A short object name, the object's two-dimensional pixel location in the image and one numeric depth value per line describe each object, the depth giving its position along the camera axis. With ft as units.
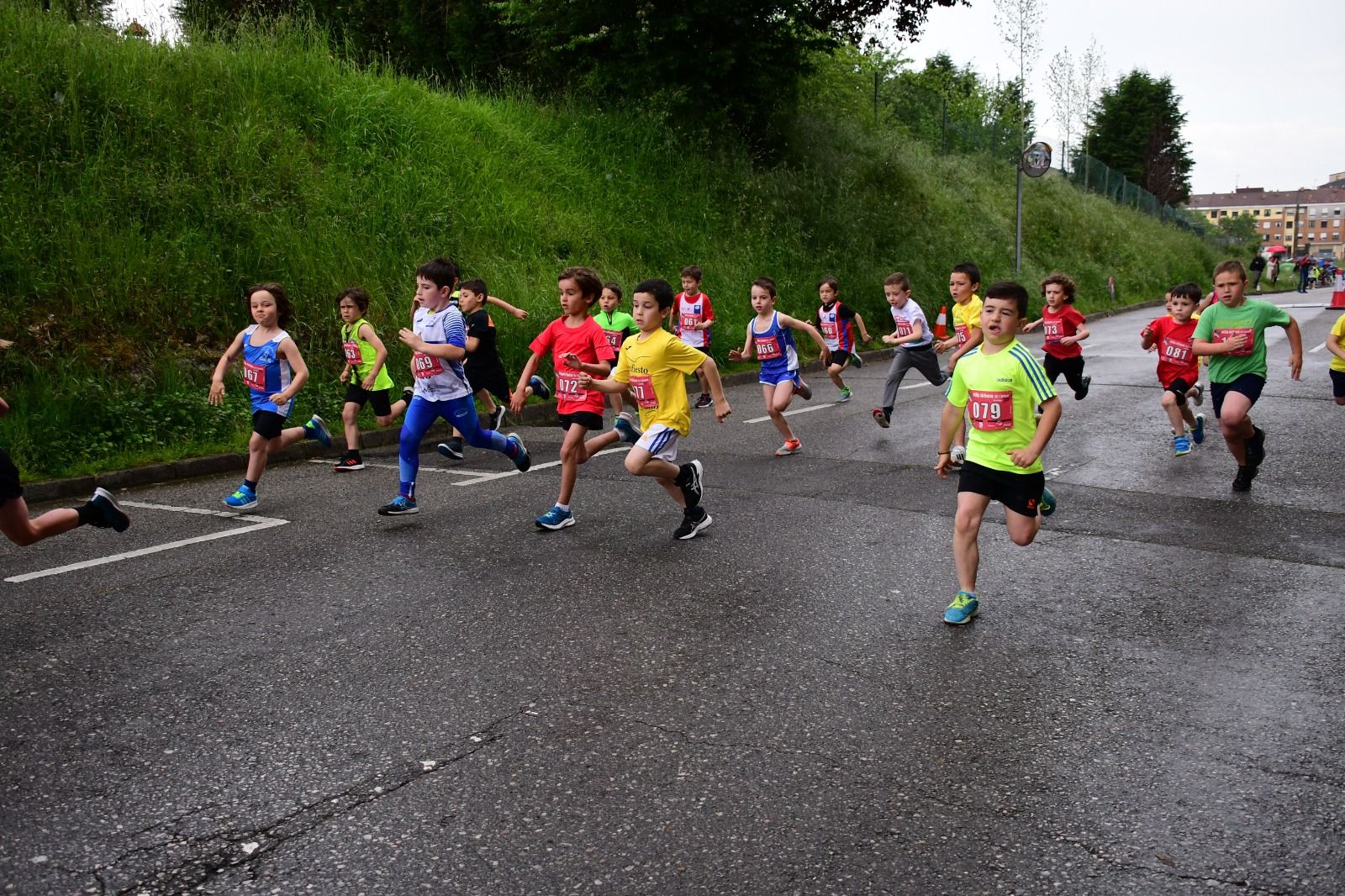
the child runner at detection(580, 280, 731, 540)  23.12
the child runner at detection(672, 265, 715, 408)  45.52
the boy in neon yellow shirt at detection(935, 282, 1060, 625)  17.33
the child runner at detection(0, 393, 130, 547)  17.70
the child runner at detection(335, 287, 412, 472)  31.76
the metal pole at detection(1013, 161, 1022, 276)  91.76
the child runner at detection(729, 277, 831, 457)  34.17
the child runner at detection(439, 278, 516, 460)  36.94
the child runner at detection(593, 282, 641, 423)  37.09
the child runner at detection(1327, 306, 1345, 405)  27.84
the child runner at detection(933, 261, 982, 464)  31.19
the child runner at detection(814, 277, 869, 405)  41.81
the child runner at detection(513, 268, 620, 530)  24.40
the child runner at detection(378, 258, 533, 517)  25.63
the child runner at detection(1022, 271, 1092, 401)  32.82
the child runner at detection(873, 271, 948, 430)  36.24
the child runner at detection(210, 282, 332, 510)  26.68
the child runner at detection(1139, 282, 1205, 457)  31.71
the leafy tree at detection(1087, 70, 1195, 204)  216.95
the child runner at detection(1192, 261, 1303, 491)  26.94
